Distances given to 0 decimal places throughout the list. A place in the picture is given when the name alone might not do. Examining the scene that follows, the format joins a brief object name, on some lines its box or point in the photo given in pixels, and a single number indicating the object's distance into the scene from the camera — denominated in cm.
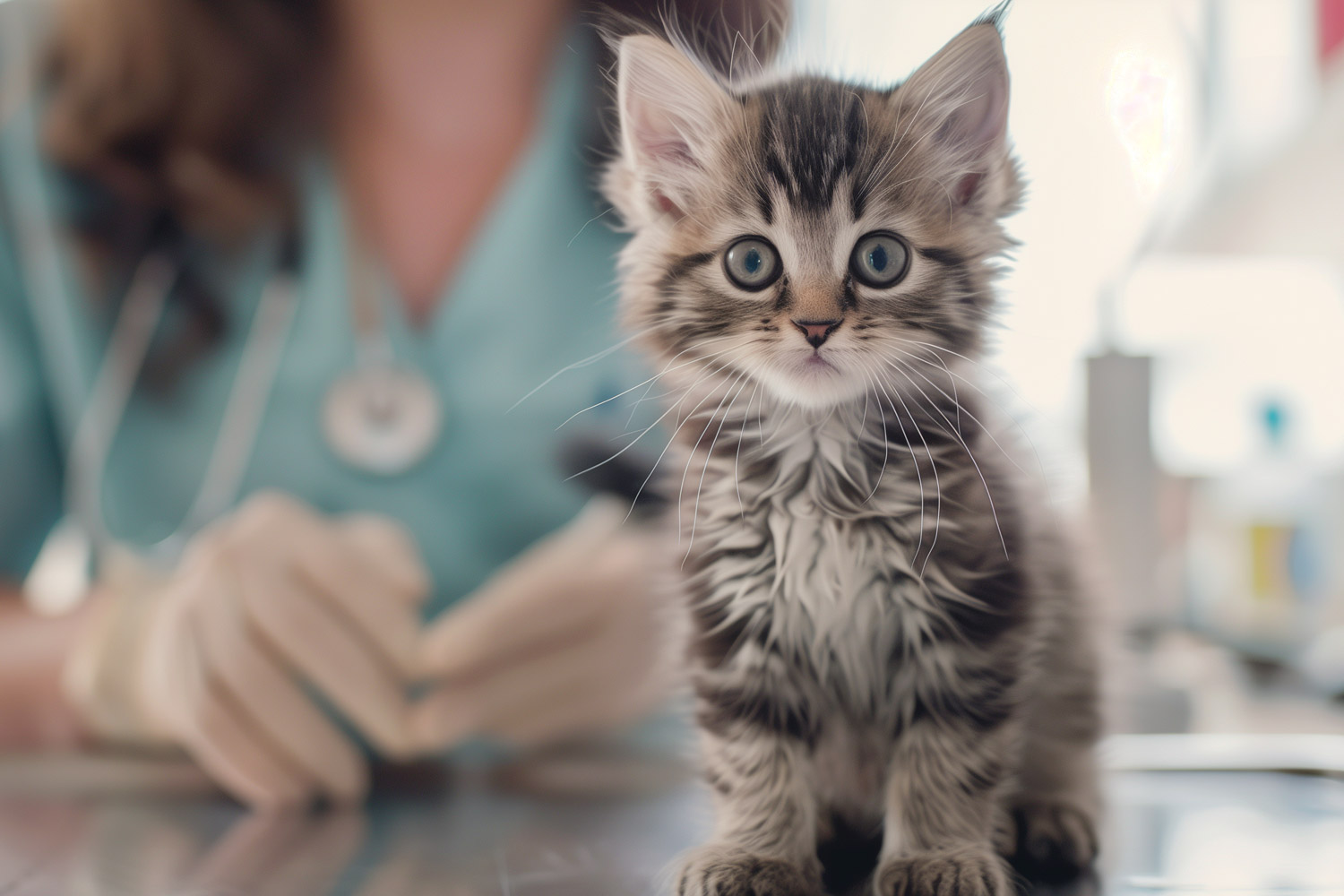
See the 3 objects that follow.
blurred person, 93
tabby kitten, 35
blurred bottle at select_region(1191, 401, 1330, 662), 105
